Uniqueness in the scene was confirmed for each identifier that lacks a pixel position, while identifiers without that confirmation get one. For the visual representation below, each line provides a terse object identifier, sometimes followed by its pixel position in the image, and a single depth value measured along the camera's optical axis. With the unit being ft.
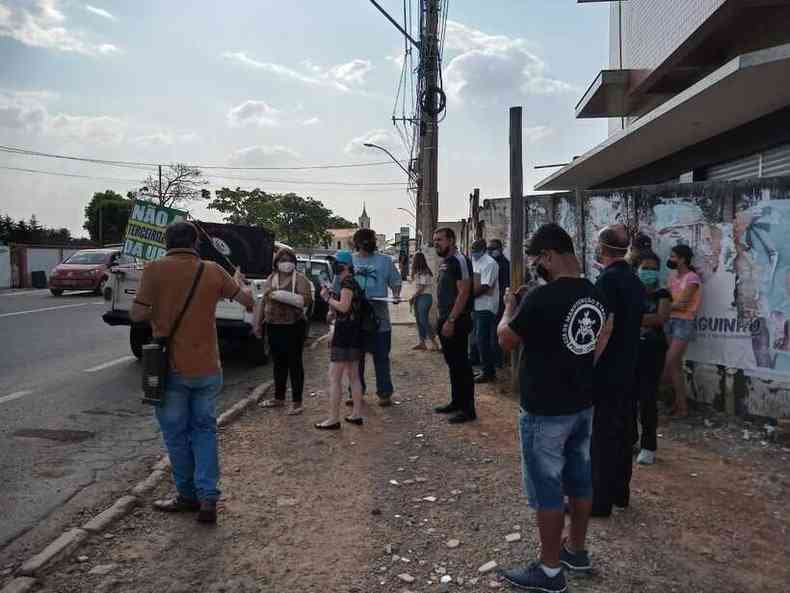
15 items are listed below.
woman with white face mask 20.94
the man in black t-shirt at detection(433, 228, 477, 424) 19.52
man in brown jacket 12.42
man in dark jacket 12.08
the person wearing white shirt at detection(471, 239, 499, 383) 25.41
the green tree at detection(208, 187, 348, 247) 197.57
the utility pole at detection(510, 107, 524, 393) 21.30
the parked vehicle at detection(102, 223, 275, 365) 28.96
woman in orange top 19.70
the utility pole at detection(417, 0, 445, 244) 43.73
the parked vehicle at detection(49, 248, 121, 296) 68.54
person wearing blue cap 18.85
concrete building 24.99
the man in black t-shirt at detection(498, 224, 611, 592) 9.51
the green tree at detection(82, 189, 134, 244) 195.72
